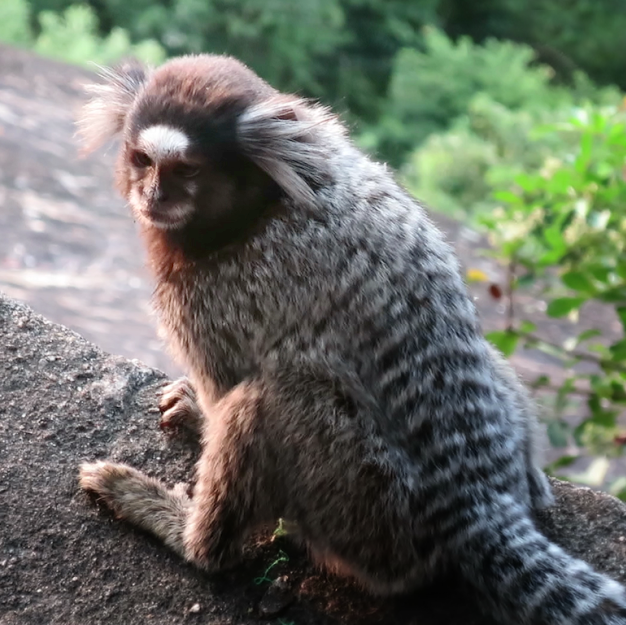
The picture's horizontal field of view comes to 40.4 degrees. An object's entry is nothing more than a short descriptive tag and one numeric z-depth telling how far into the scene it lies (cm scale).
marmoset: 229
